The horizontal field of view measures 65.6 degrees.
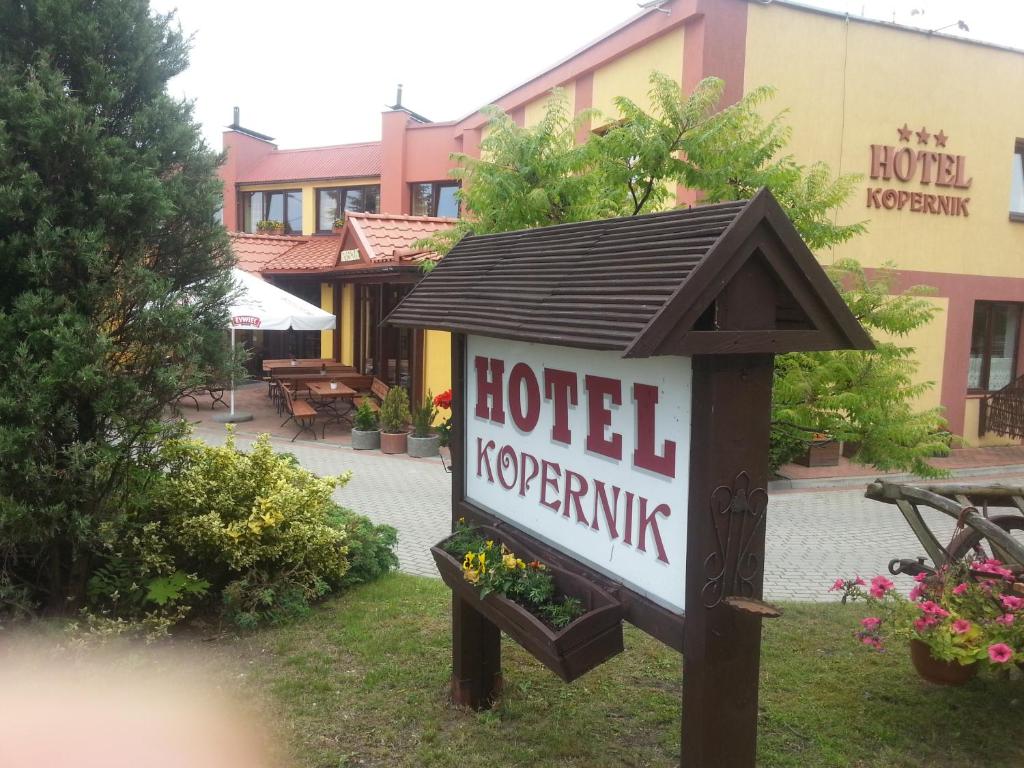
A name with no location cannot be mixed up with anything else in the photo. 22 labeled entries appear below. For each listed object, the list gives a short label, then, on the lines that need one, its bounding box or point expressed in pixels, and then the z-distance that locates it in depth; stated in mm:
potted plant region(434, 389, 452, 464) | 8656
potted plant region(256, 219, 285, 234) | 24781
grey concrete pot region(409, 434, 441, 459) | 12719
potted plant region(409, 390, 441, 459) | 12734
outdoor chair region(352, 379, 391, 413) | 14488
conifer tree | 4719
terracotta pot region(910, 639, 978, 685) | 4402
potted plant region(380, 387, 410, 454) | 12969
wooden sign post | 2689
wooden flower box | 3064
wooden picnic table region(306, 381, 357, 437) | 14539
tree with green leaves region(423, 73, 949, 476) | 5680
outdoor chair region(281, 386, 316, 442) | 13859
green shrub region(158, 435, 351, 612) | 5570
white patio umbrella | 13625
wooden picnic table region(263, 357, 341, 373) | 16736
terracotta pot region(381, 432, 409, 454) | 12945
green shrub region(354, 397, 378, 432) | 13367
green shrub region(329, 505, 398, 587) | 6410
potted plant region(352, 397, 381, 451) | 13250
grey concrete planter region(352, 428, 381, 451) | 13242
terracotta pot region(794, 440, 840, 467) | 12180
